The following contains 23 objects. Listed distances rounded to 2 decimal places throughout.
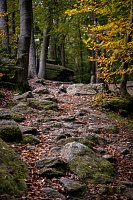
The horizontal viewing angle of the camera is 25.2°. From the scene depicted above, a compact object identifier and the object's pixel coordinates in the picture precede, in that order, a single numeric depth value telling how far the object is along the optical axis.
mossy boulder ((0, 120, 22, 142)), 7.37
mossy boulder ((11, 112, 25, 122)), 9.21
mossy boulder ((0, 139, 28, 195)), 4.88
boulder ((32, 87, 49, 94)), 13.76
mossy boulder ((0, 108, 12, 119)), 8.53
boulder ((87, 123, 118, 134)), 9.72
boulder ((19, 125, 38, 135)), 8.20
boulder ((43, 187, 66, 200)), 5.20
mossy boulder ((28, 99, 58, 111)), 11.11
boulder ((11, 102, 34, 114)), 10.24
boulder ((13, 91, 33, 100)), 11.65
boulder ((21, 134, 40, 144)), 7.60
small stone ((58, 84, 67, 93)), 16.27
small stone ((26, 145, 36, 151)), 7.23
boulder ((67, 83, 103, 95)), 15.63
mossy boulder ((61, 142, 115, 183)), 6.22
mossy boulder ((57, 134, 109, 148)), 7.97
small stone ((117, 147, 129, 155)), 8.23
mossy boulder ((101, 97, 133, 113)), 12.84
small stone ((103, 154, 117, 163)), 7.49
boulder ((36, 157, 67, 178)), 5.99
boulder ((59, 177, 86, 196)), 5.50
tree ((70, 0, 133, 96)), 9.33
